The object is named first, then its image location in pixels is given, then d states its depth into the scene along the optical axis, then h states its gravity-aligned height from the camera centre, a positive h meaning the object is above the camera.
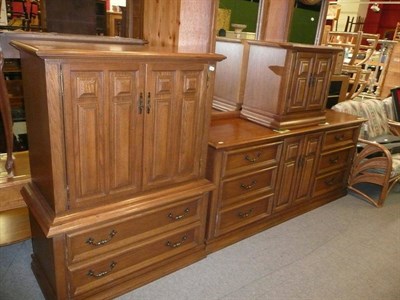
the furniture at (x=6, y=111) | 1.84 -0.50
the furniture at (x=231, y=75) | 2.77 -0.31
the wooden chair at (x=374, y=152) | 3.19 -0.97
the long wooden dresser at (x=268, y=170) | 2.32 -1.00
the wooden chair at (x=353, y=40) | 4.99 +0.11
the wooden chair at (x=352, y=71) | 4.98 -0.35
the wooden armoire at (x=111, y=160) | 1.50 -0.67
